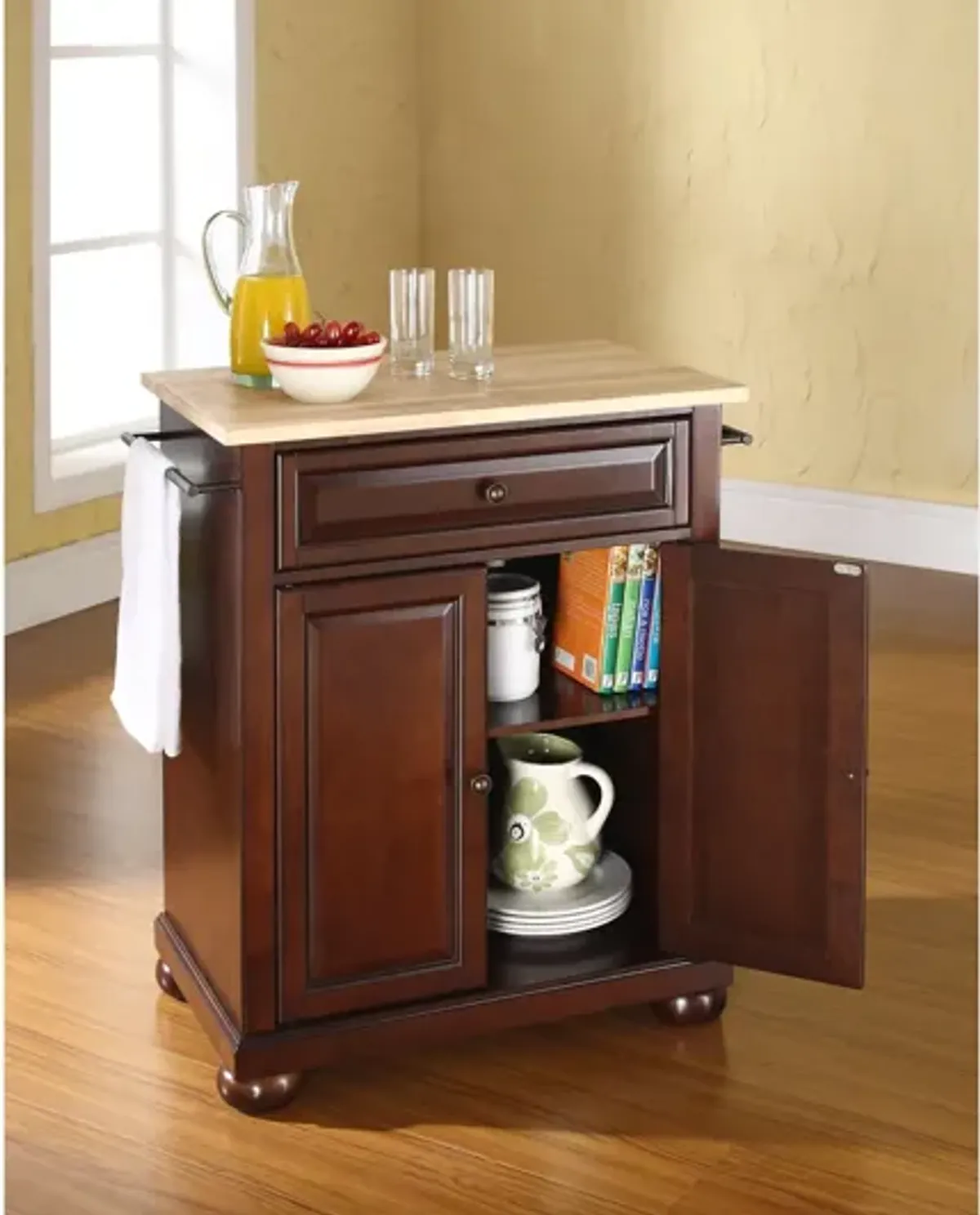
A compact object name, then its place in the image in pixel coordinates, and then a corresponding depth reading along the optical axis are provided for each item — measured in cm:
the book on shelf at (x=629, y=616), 272
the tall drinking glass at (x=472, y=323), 265
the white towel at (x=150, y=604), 256
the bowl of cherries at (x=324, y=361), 248
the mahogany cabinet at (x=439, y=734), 250
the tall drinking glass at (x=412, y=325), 266
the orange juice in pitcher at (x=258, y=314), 262
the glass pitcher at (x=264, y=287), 262
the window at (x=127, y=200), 483
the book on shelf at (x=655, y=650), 272
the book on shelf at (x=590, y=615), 272
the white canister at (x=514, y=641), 272
